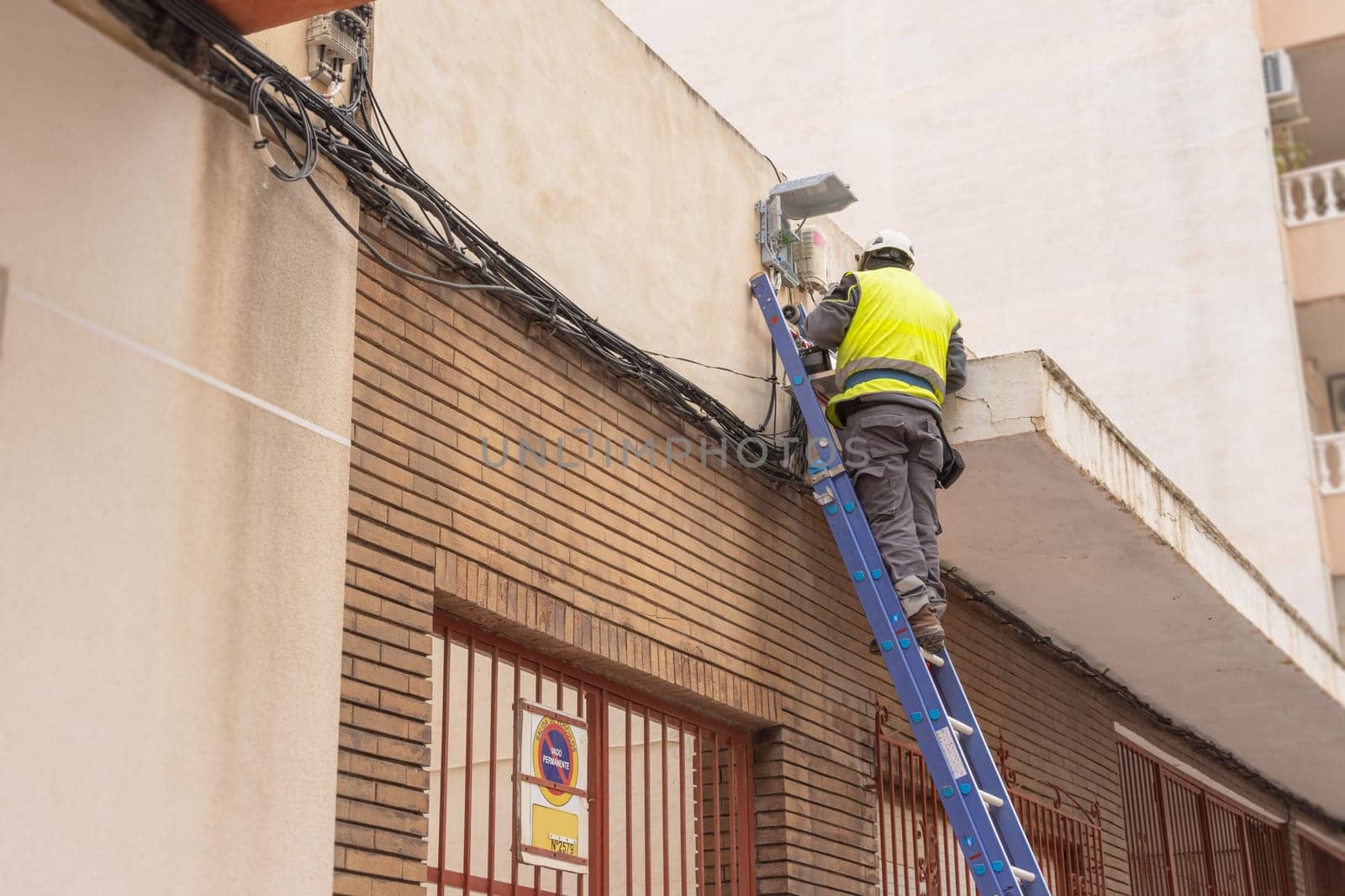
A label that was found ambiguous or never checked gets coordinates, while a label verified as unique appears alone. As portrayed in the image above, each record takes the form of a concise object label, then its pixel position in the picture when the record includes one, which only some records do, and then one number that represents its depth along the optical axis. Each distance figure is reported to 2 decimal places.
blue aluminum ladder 6.20
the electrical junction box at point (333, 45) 5.16
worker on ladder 6.85
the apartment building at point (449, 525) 4.11
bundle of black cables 4.64
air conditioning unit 14.67
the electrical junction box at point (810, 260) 8.11
